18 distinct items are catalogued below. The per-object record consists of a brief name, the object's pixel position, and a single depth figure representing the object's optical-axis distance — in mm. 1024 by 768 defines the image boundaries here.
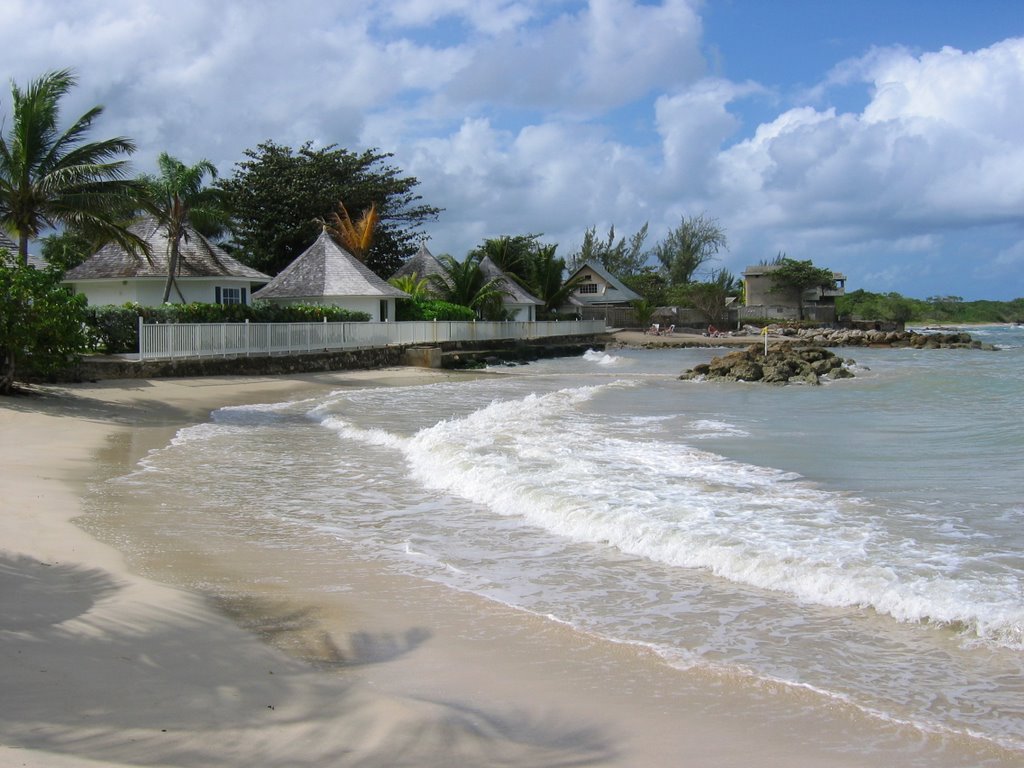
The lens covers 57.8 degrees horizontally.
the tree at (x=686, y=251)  93062
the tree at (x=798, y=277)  79500
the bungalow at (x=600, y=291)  72438
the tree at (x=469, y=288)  45188
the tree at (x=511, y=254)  54469
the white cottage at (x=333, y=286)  37438
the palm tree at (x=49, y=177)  20469
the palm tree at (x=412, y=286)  43094
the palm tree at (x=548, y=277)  56938
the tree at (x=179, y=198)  31250
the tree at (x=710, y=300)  75250
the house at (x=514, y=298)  51156
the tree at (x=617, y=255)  94188
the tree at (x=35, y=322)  16391
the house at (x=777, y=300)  82250
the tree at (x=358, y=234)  47203
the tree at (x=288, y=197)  52062
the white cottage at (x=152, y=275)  32312
